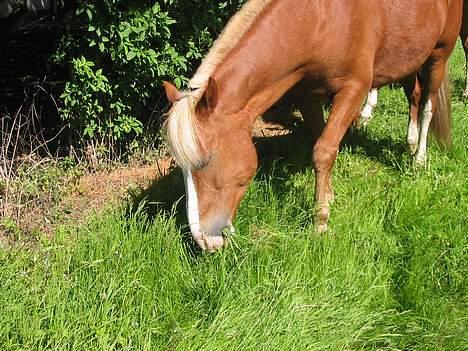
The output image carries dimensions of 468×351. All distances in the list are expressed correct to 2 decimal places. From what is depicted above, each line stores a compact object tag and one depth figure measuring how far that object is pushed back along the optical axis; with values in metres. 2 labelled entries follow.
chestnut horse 3.46
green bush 4.69
